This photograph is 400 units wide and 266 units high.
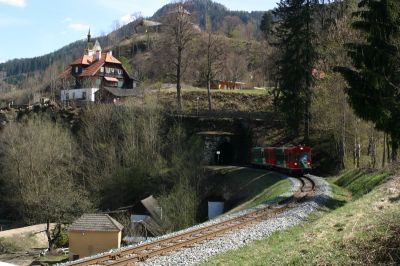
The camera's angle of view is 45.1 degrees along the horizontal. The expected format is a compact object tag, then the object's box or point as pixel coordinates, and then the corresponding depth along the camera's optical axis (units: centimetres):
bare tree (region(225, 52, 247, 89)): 8682
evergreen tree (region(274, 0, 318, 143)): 3909
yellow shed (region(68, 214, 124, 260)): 2738
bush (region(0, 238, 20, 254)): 3459
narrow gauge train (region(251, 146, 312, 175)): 3456
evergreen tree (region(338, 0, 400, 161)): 2044
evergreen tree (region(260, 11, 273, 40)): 11399
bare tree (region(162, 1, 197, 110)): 5400
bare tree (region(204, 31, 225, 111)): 5633
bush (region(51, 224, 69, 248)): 3641
